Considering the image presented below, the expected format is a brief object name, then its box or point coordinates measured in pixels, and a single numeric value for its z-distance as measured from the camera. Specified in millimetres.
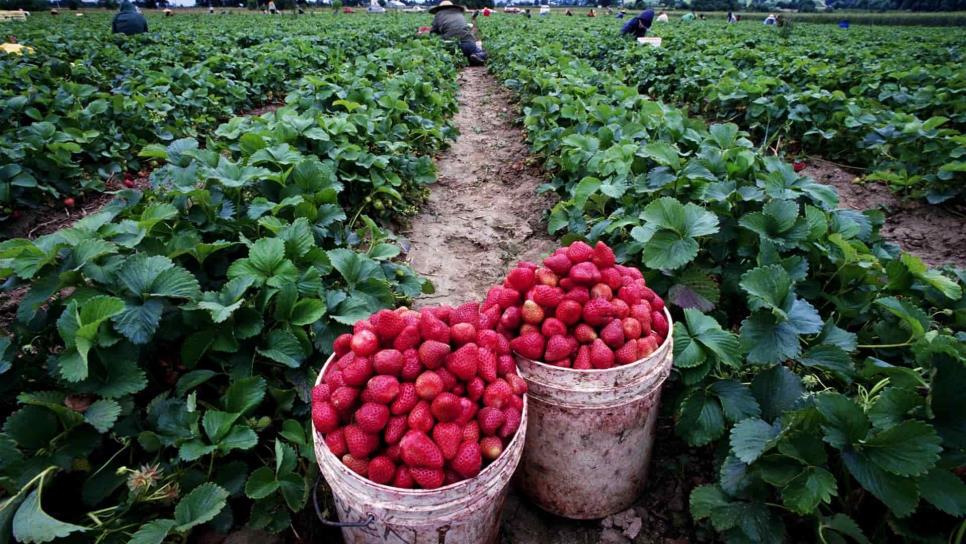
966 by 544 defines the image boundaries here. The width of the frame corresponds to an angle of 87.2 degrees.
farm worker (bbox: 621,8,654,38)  17031
